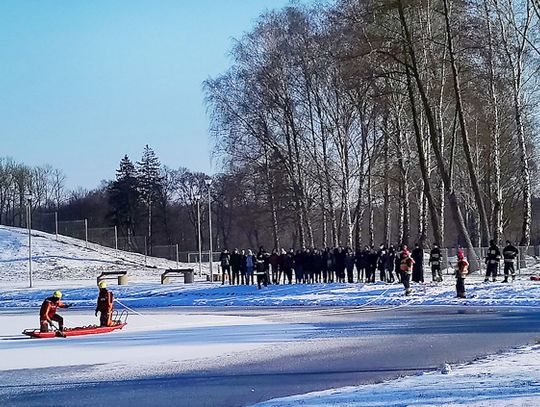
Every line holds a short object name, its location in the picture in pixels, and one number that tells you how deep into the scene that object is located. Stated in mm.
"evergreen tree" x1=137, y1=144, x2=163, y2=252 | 110750
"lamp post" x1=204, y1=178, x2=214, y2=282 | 51322
